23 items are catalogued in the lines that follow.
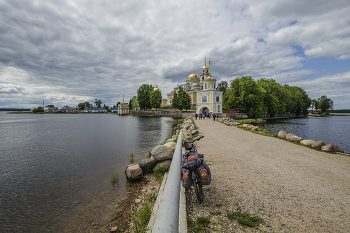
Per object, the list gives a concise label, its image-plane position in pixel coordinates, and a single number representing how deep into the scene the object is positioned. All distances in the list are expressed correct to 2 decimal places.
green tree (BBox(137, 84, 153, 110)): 83.38
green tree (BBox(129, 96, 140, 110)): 100.36
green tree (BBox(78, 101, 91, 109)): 171.00
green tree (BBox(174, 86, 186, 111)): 65.15
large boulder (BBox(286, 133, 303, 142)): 11.28
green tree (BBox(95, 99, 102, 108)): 175.25
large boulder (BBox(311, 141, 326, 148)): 9.39
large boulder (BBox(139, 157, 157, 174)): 7.71
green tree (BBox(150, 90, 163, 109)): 80.94
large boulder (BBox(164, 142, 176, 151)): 9.21
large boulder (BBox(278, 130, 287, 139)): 12.72
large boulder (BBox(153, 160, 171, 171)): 7.53
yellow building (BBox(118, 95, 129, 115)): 98.62
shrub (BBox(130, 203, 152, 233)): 3.85
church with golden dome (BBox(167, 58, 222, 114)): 50.14
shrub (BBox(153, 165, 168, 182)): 7.14
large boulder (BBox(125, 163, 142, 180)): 7.35
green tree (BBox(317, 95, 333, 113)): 99.31
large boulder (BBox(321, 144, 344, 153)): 8.72
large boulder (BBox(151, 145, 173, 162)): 8.01
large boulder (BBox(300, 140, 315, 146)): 10.10
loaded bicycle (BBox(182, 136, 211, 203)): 3.97
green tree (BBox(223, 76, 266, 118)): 46.00
